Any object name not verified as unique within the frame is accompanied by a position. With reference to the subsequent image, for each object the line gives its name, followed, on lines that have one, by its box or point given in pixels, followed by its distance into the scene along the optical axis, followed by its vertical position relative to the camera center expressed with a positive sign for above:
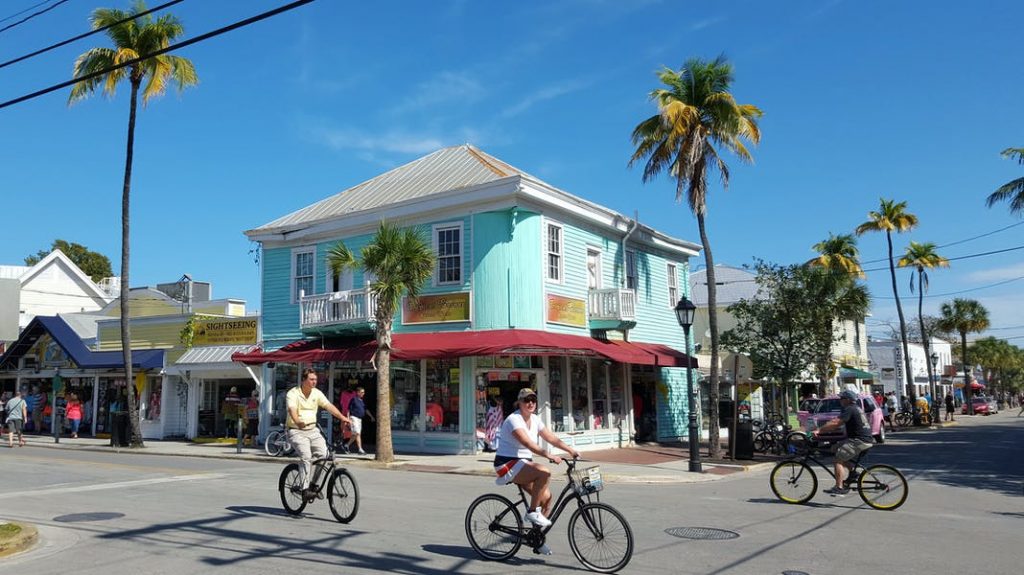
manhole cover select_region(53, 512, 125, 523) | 10.13 -1.49
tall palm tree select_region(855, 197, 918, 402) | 38.44 +8.08
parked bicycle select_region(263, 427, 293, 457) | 20.47 -1.21
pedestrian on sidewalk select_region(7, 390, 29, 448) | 24.77 -0.44
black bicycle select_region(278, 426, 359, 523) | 9.65 -1.14
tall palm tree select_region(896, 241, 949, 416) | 42.81 +6.88
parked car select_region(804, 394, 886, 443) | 22.70 -0.82
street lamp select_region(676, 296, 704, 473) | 16.95 +0.40
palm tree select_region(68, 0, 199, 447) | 23.31 +10.08
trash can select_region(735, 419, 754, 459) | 19.70 -1.27
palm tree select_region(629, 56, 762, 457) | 20.73 +6.98
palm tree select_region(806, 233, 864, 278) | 39.00 +6.60
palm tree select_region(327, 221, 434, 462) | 18.59 +2.89
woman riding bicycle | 7.29 -0.60
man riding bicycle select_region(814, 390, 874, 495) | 11.20 -0.69
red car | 60.27 -1.61
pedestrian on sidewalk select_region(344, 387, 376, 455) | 20.33 -0.31
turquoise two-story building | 20.55 +2.35
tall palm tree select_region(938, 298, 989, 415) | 61.25 +5.21
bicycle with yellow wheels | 11.09 -1.36
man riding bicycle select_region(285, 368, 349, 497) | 10.00 -0.36
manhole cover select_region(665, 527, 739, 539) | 8.89 -1.63
